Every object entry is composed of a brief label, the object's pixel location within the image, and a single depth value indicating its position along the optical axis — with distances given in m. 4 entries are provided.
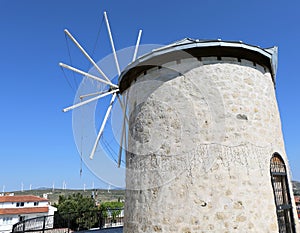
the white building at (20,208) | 26.80
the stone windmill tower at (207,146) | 4.50
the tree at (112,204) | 39.31
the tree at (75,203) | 30.26
